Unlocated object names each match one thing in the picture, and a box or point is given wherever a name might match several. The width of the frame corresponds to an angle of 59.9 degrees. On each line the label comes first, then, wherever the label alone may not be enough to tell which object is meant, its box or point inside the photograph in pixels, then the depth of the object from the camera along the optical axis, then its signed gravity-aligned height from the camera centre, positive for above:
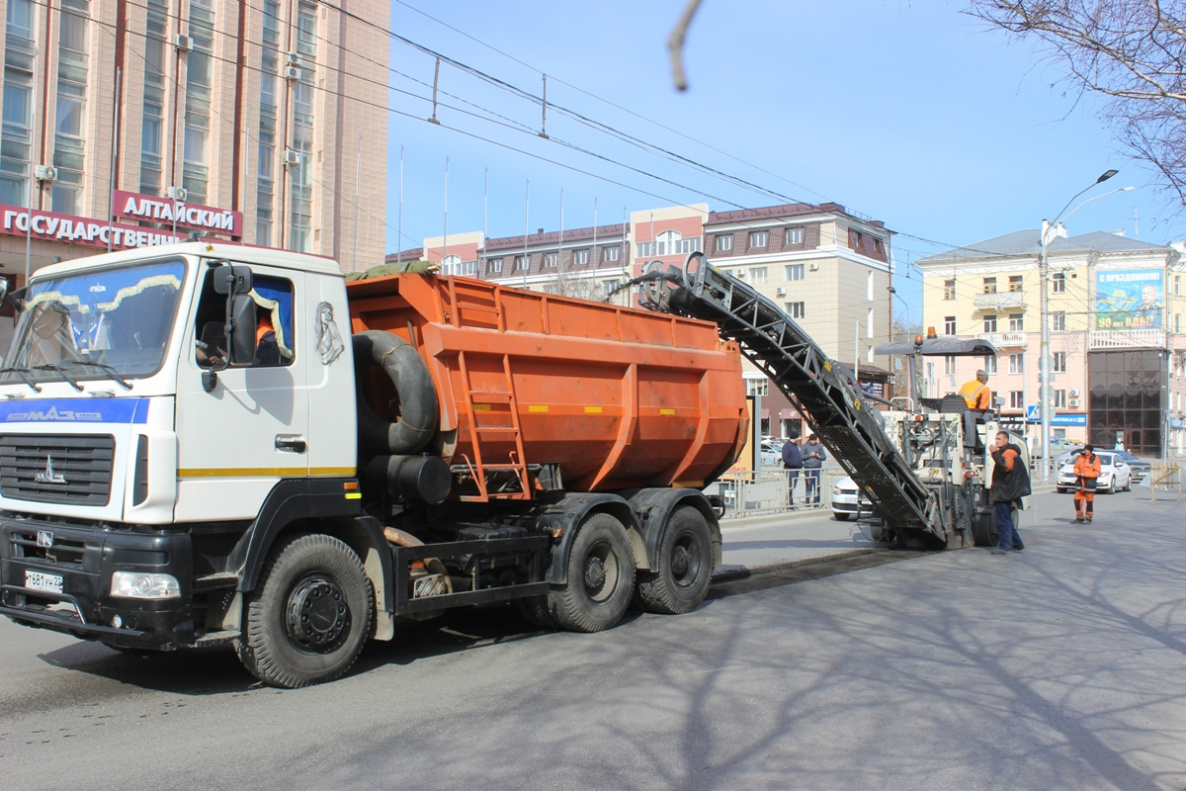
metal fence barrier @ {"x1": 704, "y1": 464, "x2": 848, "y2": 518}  19.77 -0.91
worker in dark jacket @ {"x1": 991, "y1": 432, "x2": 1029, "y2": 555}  14.77 -0.54
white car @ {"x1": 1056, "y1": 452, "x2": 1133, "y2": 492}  33.38 -0.82
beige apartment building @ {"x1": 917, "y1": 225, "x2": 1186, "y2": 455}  62.38 +7.57
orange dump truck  6.01 -0.11
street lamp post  34.19 +3.21
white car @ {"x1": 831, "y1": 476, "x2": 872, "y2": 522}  20.53 -1.04
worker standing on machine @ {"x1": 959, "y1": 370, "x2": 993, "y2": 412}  16.19 +0.88
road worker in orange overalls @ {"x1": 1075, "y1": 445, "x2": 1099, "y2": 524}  20.56 -0.60
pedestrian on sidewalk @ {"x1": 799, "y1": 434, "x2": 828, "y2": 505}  22.11 -0.58
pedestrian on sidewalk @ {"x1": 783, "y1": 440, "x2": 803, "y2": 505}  21.56 -0.35
